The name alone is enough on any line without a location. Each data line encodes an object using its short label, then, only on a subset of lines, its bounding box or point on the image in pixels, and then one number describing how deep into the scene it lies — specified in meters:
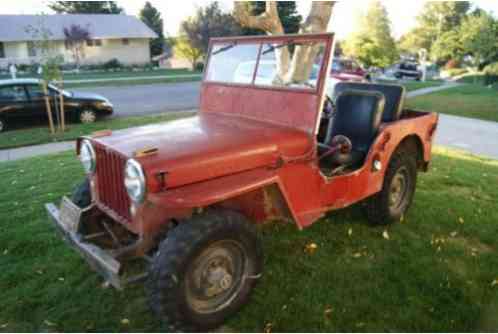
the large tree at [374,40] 25.33
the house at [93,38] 34.84
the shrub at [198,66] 36.59
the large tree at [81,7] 47.14
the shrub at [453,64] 40.41
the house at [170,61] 42.97
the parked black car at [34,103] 10.53
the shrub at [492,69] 25.34
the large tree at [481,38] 30.25
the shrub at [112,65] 35.07
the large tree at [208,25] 32.88
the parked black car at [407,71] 30.19
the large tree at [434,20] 45.66
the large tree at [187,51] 35.21
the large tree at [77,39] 33.56
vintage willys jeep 2.54
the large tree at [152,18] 46.74
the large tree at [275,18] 7.30
